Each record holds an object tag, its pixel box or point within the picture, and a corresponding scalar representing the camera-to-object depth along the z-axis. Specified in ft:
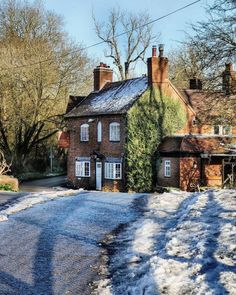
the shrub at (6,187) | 82.12
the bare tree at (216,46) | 74.08
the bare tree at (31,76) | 141.28
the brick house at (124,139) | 109.09
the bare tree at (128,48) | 198.90
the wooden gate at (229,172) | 102.95
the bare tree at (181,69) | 178.78
